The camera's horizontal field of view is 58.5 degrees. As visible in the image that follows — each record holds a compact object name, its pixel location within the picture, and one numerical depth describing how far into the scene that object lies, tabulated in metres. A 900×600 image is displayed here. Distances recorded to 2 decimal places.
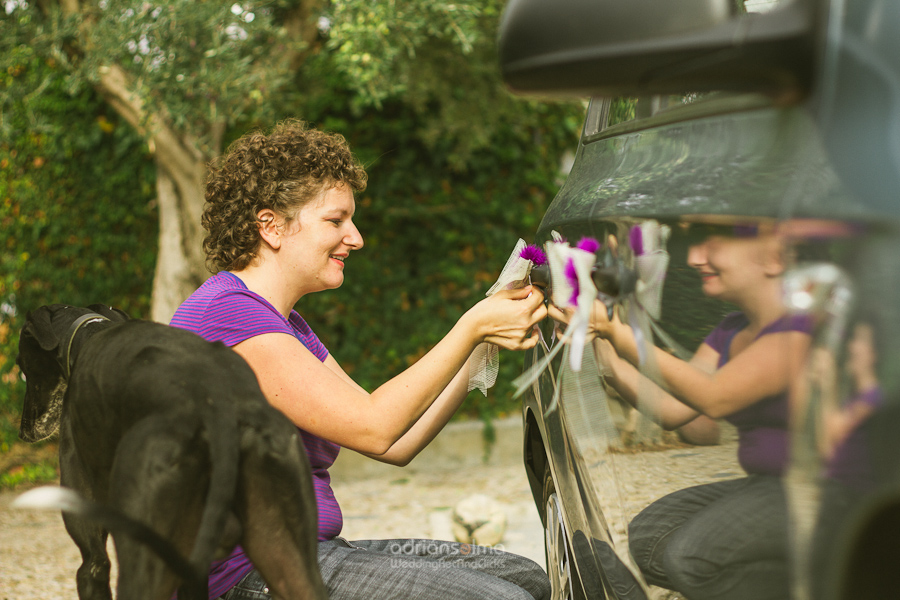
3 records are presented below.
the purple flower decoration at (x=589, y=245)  1.60
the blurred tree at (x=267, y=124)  4.50
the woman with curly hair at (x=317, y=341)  1.88
